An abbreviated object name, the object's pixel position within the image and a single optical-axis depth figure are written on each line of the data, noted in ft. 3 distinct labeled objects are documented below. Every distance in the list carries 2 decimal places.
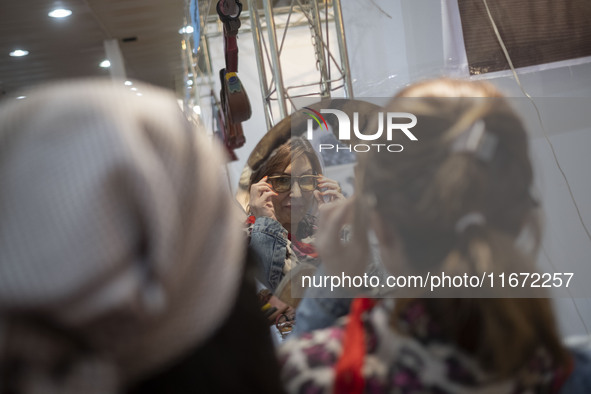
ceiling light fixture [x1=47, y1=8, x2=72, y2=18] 18.69
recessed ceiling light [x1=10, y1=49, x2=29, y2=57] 23.26
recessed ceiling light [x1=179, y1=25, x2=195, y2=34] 17.22
